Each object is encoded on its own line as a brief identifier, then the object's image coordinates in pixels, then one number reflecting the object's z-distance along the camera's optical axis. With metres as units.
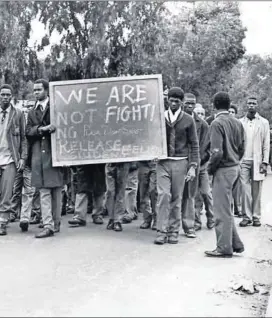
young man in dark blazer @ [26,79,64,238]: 9.41
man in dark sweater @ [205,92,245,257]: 8.20
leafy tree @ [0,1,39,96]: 16.97
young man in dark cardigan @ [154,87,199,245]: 9.17
